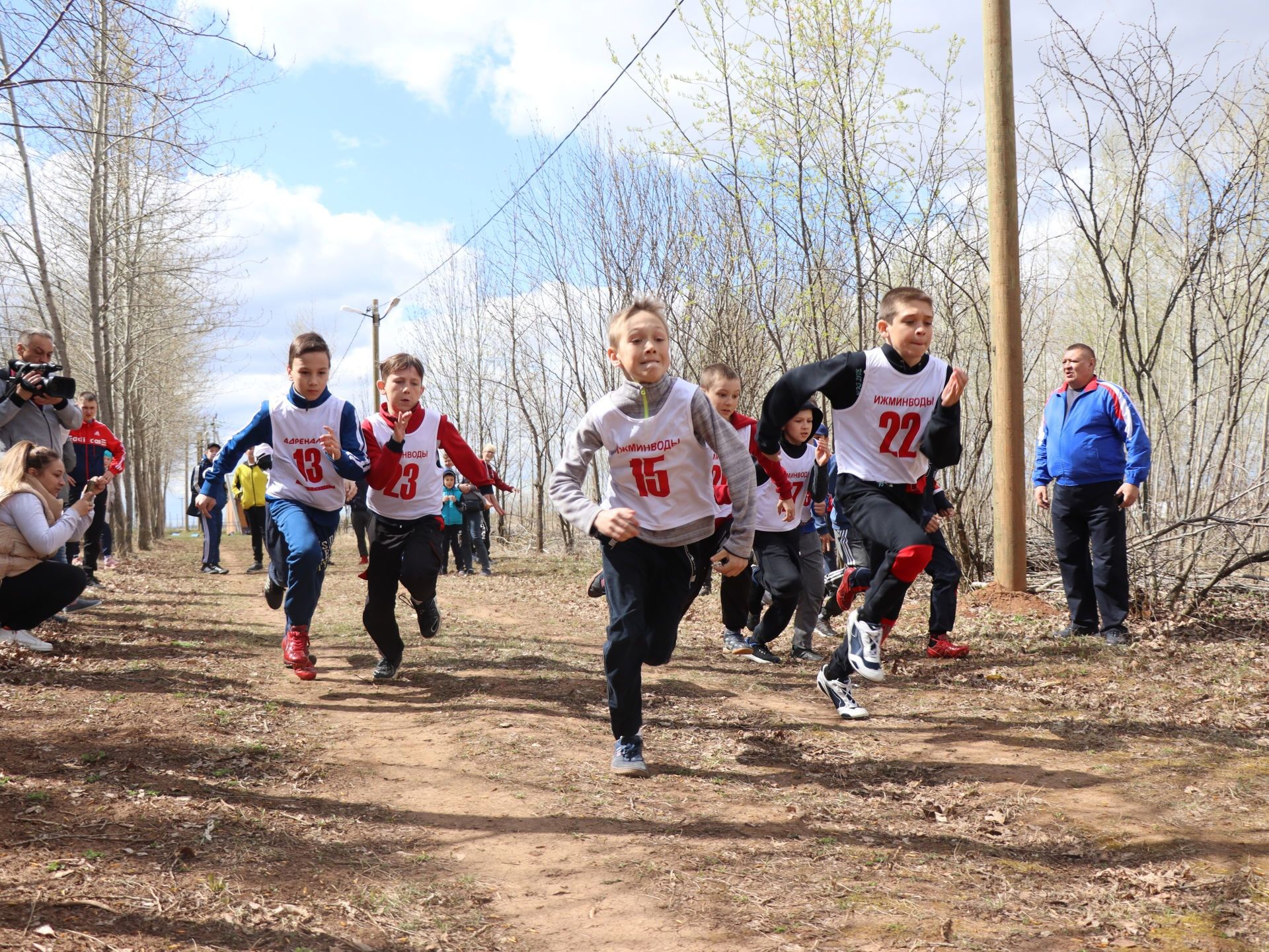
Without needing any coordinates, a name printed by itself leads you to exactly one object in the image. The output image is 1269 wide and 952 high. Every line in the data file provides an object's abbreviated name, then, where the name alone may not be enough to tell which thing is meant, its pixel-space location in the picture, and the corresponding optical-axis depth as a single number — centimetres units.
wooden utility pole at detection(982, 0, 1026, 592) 855
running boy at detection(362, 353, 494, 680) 631
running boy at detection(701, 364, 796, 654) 569
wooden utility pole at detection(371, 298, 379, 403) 3064
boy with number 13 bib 621
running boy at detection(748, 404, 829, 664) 670
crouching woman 575
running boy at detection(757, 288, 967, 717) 498
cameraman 706
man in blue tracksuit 729
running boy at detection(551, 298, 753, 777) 433
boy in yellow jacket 1550
